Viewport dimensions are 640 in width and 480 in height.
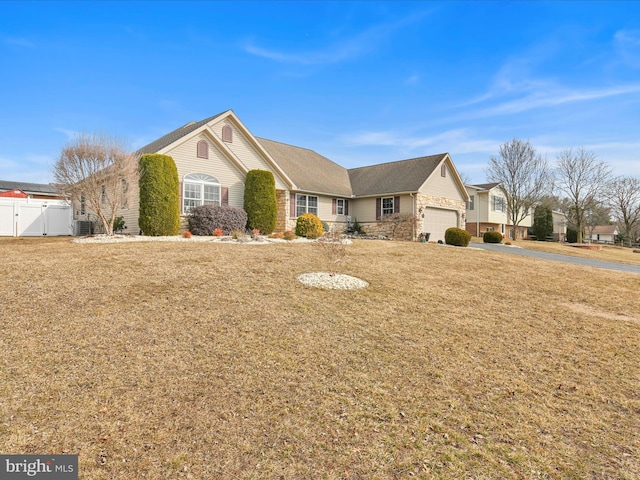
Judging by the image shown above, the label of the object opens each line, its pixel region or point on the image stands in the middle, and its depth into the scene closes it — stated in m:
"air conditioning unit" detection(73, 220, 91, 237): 19.36
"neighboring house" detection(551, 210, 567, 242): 47.91
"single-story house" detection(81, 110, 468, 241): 17.30
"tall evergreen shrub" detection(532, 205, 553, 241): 41.19
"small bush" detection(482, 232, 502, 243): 27.05
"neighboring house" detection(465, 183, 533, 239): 37.25
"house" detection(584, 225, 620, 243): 77.50
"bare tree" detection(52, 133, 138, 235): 13.42
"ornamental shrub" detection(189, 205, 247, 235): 16.12
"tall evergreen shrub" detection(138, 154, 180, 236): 14.67
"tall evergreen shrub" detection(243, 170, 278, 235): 18.45
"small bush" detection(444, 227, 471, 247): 20.88
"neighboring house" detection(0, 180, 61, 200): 39.24
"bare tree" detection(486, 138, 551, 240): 36.28
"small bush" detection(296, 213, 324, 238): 16.97
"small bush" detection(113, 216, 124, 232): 17.07
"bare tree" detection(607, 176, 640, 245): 44.09
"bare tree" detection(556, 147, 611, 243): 38.09
